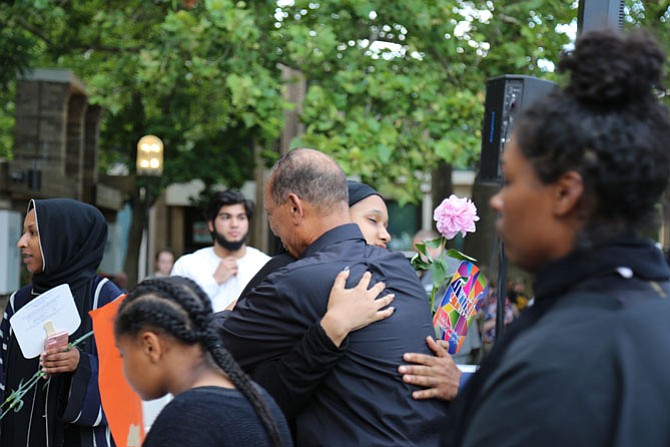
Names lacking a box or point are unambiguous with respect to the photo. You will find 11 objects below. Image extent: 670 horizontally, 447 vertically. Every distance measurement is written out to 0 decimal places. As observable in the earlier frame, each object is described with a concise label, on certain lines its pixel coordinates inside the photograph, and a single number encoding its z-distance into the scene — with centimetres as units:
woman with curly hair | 161
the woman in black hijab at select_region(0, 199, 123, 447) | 433
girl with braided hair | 229
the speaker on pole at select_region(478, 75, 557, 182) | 507
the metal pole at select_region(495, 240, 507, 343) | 495
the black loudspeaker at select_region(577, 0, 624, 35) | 466
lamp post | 1975
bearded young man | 733
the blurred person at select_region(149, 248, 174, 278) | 1518
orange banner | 368
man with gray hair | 307
